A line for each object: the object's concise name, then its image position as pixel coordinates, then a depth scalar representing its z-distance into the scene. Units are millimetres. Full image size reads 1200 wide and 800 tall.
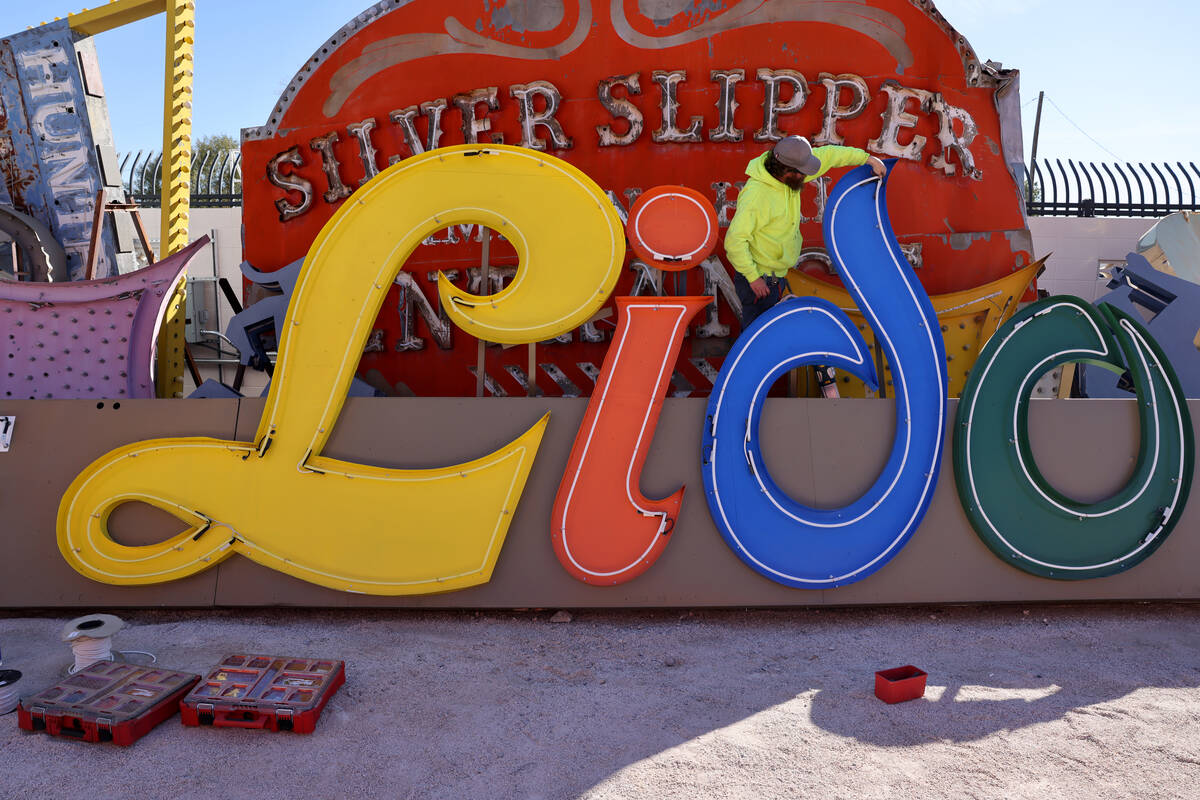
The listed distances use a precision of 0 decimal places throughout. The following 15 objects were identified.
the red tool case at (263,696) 3492
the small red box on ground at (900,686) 3803
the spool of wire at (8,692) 3678
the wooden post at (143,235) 6664
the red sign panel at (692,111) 6258
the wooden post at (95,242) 6516
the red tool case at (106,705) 3398
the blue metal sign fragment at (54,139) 6664
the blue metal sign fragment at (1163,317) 6801
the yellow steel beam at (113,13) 6652
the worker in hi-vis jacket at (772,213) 5160
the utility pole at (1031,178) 13358
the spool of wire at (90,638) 3967
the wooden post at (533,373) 5227
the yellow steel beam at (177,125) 6516
